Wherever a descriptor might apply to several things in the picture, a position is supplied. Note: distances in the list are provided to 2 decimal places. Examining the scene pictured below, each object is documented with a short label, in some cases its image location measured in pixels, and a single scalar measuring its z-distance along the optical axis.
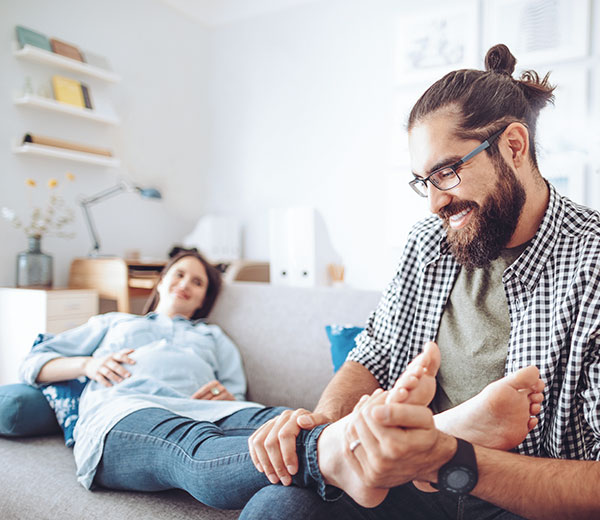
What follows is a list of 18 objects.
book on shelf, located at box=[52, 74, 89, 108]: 3.09
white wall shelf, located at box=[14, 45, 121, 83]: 2.89
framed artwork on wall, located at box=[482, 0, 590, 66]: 2.88
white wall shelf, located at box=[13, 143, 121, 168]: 2.93
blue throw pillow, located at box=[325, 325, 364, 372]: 1.61
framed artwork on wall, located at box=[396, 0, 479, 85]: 3.15
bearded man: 0.82
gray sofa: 1.22
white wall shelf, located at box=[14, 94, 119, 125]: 2.91
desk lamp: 3.28
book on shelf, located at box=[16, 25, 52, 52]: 2.90
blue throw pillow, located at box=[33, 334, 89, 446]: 1.55
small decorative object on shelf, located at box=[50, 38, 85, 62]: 3.07
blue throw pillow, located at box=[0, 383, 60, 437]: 1.52
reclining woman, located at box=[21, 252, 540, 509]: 0.91
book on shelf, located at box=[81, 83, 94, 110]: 3.23
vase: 2.79
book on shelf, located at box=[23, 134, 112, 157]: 2.94
